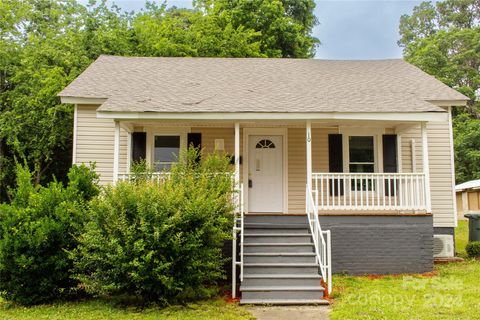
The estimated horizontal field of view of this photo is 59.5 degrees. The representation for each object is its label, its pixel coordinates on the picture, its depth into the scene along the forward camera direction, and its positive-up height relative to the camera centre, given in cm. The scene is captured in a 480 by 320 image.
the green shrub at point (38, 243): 645 -61
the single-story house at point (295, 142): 834 +157
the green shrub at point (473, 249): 1023 -104
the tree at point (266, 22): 2166 +948
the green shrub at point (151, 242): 613 -57
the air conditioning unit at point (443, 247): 1020 -99
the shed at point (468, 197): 2358 +60
